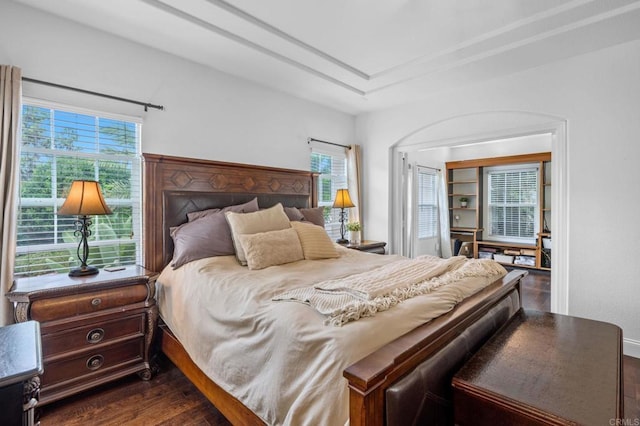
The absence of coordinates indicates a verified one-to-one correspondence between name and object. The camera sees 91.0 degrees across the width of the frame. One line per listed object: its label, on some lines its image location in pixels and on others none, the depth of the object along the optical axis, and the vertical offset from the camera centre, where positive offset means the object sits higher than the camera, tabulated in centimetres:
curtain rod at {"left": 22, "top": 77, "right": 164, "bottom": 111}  223 +92
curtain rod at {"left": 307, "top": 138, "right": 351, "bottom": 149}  418 +92
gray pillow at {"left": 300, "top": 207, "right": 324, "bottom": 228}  351 -9
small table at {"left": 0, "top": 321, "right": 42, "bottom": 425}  83 -45
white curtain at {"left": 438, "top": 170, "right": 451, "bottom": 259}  654 -24
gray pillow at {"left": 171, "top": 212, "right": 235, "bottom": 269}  243 -25
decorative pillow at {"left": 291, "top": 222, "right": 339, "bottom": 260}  270 -30
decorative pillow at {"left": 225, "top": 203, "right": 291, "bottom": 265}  252 -12
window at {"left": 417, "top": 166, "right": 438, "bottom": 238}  600 +9
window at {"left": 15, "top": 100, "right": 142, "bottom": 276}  227 +23
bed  103 -55
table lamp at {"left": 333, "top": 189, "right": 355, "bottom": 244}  415 +9
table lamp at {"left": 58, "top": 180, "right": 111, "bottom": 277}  214 +2
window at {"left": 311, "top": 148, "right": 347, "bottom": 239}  439 +44
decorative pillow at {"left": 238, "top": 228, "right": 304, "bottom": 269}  235 -31
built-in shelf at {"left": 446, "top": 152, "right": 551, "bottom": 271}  595 +10
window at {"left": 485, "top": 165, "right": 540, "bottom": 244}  629 +8
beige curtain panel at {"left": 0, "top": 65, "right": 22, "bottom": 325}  204 +26
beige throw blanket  134 -42
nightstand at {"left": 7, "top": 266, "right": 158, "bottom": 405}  189 -75
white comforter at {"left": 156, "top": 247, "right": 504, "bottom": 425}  114 -56
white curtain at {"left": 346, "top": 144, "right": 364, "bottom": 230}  464 +42
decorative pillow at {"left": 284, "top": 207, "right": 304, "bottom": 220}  331 -6
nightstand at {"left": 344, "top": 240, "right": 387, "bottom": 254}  394 -49
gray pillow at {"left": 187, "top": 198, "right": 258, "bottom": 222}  283 -1
